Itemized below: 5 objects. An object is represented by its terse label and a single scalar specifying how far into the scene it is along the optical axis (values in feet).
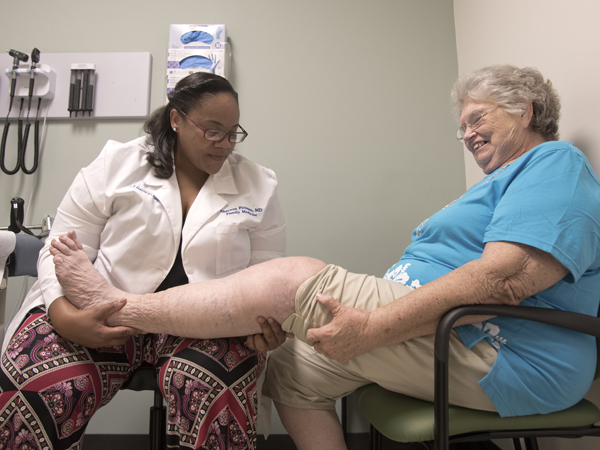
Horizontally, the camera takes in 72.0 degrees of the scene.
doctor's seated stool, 3.81
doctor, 3.13
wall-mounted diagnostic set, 6.51
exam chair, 2.74
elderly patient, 2.89
